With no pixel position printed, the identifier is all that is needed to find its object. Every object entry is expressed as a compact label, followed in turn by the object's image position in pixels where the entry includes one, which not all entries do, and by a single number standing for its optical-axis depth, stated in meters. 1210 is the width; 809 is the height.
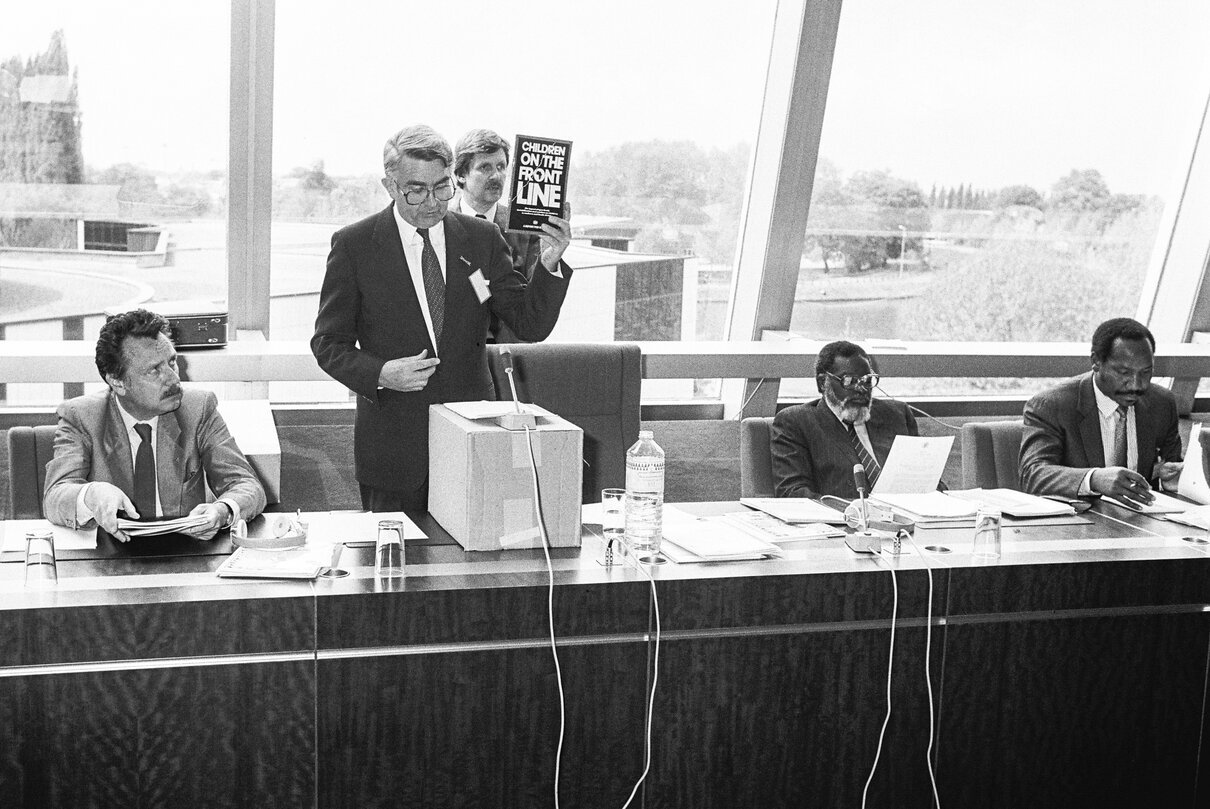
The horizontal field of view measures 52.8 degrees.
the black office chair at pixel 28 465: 3.04
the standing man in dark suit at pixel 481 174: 3.81
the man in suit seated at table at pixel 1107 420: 3.61
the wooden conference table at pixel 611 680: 2.22
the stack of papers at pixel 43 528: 2.55
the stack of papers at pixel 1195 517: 3.09
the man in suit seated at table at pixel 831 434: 3.50
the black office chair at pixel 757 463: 3.53
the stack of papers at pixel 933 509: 3.02
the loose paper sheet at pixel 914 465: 3.03
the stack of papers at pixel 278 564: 2.38
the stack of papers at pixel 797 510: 2.98
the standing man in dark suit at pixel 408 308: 3.18
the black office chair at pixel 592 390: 3.52
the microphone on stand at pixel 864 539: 2.72
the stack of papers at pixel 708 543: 2.63
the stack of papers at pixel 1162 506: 3.23
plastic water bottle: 2.63
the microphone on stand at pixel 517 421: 2.55
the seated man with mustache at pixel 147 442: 2.83
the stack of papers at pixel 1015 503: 3.15
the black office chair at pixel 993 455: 3.80
